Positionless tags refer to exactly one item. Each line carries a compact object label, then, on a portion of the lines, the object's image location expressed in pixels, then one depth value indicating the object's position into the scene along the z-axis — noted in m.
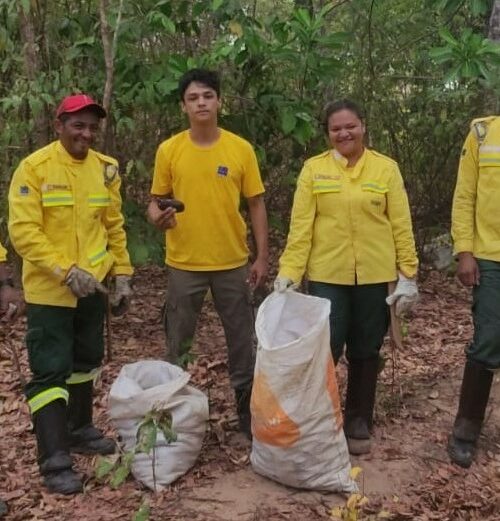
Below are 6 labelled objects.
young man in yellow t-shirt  3.87
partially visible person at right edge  3.79
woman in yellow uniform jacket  3.75
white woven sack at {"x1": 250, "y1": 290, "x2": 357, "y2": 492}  3.41
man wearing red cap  3.48
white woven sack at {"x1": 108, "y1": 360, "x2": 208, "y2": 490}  3.59
